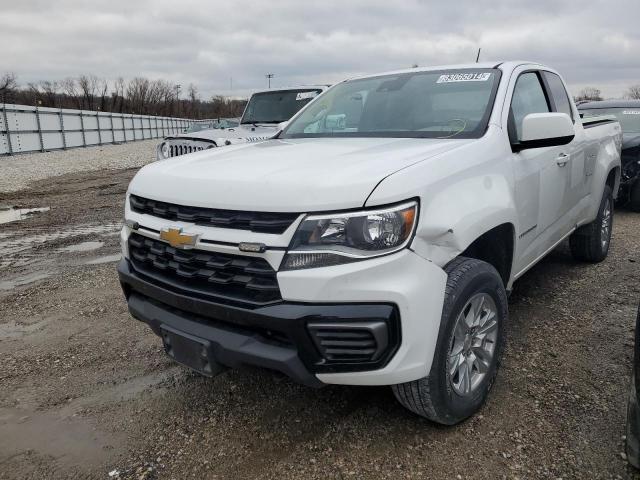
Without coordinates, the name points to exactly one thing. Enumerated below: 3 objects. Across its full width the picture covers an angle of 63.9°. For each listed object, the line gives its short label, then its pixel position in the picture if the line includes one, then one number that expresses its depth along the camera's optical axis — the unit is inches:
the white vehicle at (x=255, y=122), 317.1
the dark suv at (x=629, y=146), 303.6
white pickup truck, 80.3
